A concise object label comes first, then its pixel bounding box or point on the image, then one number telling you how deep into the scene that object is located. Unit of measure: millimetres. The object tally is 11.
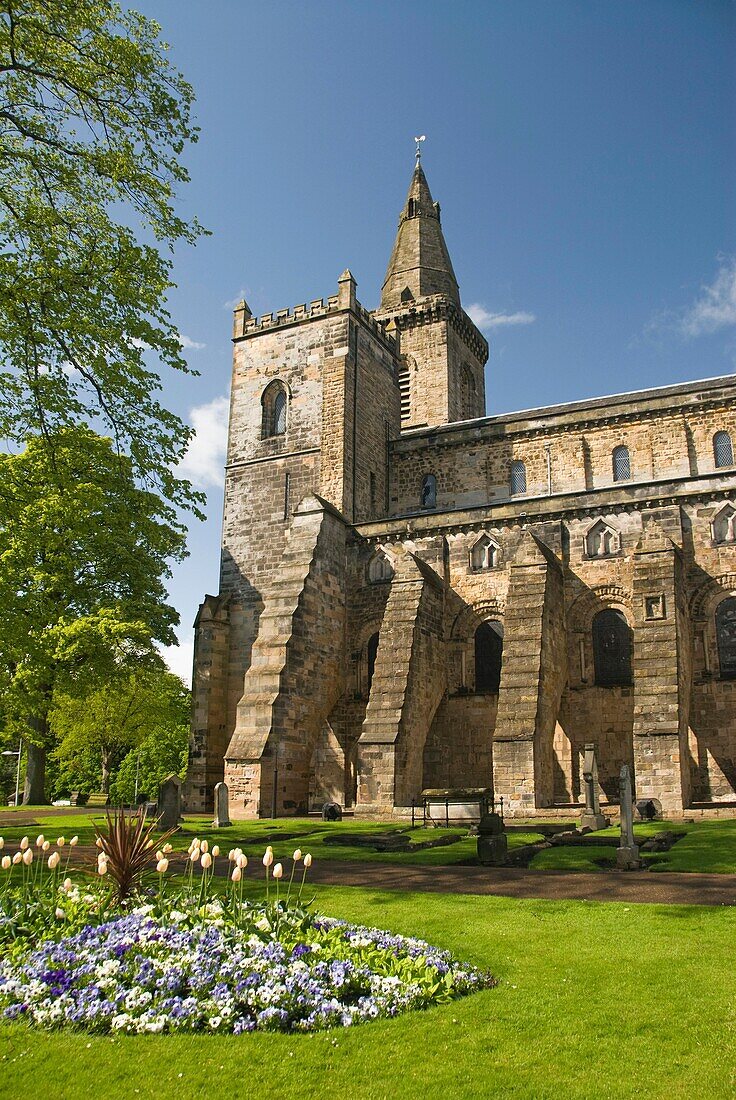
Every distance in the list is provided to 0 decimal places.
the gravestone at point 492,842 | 13812
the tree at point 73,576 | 16938
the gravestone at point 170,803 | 19406
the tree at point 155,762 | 55719
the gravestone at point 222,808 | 20984
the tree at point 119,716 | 41141
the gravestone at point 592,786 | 18984
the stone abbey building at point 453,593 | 23203
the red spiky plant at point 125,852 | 8383
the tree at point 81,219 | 15367
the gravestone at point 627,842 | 12781
